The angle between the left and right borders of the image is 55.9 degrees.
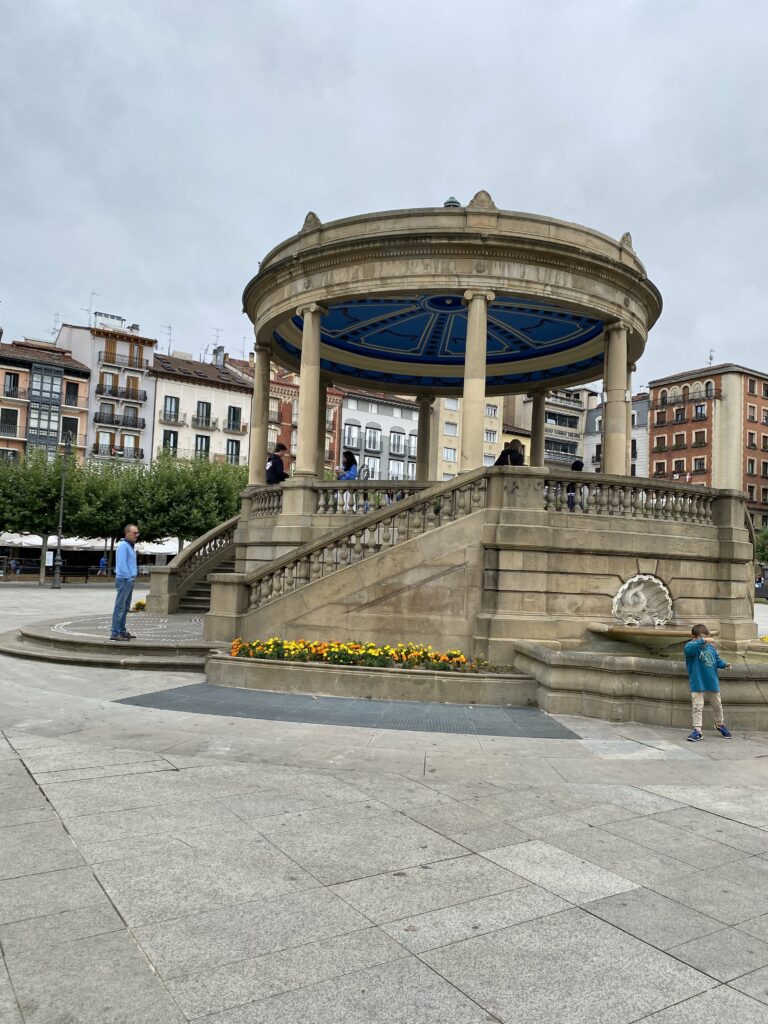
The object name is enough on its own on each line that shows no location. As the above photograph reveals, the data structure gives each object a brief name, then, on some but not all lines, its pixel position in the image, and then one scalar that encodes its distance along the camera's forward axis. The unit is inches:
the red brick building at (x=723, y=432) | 3454.7
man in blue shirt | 553.6
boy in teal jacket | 365.7
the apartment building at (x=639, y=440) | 3757.4
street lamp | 1722.7
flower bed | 448.1
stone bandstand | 494.0
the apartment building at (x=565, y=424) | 3966.5
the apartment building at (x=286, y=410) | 2957.7
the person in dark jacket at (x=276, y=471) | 754.2
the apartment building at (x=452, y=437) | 3484.3
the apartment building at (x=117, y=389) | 2733.8
